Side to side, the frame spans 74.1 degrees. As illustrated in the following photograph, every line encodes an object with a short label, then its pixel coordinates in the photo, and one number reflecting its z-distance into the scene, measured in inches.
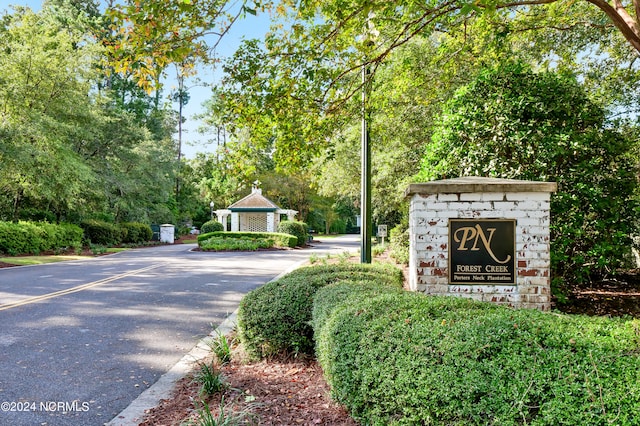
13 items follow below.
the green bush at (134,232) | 1125.1
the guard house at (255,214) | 1363.2
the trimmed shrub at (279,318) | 164.4
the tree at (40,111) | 666.8
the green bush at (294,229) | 1139.9
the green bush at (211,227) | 1341.0
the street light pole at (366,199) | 318.0
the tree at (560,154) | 219.3
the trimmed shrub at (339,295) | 137.7
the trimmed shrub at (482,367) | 74.9
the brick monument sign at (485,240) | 179.3
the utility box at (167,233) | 1306.6
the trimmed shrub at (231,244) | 927.5
